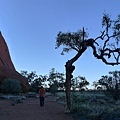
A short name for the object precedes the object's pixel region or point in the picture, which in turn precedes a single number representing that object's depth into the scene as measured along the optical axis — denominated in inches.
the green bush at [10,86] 770.5
